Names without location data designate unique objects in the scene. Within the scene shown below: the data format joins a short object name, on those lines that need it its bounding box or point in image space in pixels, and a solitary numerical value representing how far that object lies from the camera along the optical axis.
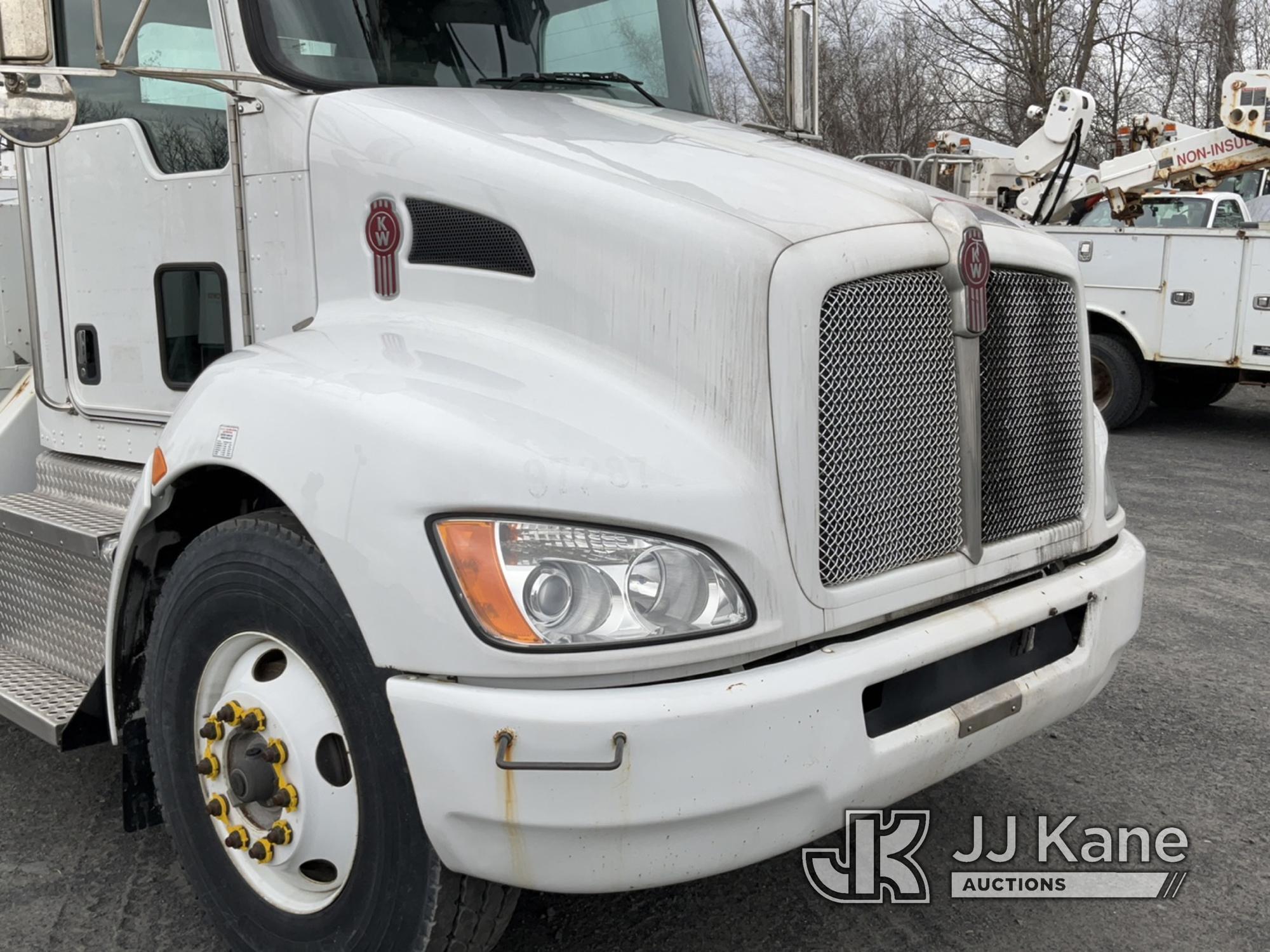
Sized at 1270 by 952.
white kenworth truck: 2.14
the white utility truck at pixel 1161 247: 9.86
